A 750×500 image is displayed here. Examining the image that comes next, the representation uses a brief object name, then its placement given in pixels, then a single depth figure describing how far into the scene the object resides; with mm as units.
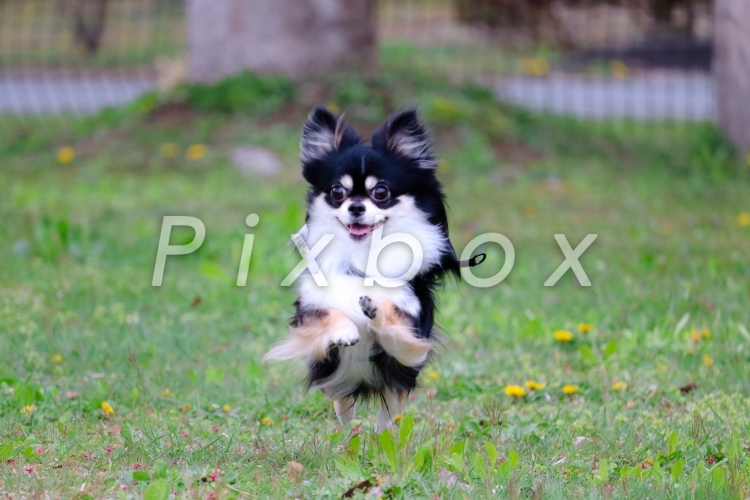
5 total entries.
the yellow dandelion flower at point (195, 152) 18375
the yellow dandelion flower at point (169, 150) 18594
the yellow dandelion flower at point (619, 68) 31547
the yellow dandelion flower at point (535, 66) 30597
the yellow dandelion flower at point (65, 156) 18703
